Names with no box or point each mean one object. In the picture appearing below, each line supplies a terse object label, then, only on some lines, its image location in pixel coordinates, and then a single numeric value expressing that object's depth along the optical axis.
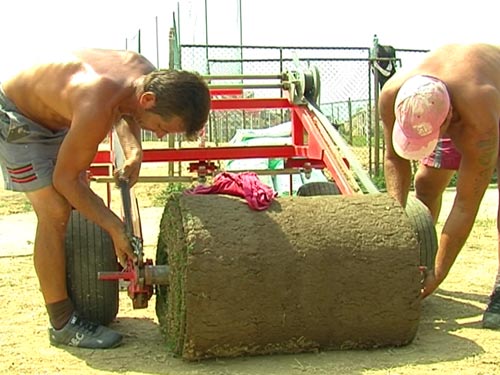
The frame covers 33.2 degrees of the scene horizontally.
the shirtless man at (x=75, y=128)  3.48
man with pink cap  3.75
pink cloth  3.54
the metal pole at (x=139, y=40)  13.42
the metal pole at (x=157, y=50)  14.50
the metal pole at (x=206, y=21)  13.83
